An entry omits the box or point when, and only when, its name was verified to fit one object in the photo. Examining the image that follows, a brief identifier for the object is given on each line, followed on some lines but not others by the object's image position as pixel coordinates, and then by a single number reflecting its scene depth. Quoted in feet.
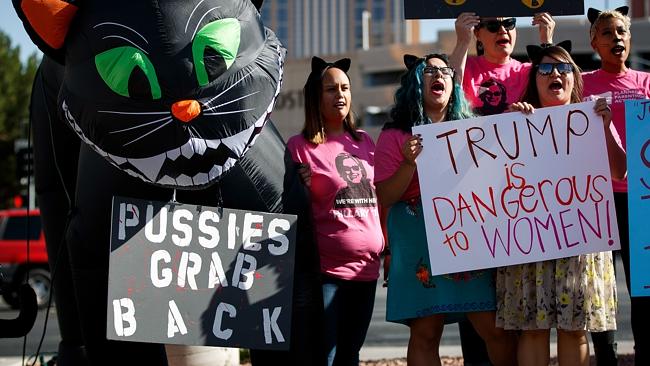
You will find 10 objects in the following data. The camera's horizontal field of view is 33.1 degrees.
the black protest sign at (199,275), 13.66
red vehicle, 47.83
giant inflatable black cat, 12.35
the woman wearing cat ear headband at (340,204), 16.03
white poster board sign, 15.21
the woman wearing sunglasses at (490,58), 16.49
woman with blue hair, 15.39
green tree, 136.15
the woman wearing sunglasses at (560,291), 14.82
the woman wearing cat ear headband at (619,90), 16.44
